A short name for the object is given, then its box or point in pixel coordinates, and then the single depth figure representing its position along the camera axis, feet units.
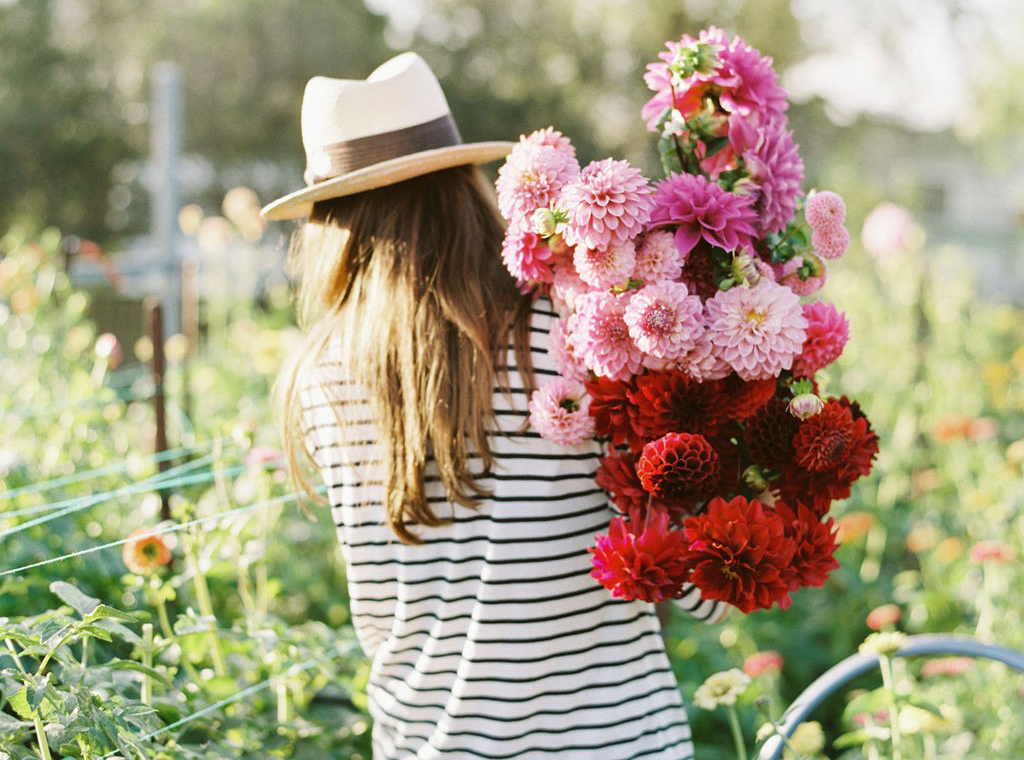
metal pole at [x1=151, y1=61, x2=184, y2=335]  12.34
